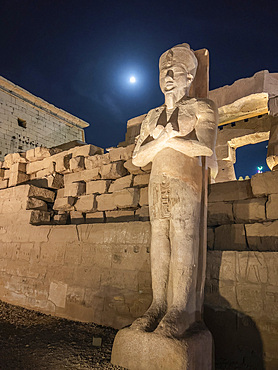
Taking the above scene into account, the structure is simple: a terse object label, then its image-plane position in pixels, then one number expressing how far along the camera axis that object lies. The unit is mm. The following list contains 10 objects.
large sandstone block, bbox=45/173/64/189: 5515
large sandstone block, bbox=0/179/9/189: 6079
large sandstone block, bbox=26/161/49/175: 5849
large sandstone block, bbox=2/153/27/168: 6133
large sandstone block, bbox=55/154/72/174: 5496
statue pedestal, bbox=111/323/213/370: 2182
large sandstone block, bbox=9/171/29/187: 5914
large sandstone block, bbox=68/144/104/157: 5344
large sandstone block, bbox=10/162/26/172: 6008
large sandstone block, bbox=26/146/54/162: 5906
